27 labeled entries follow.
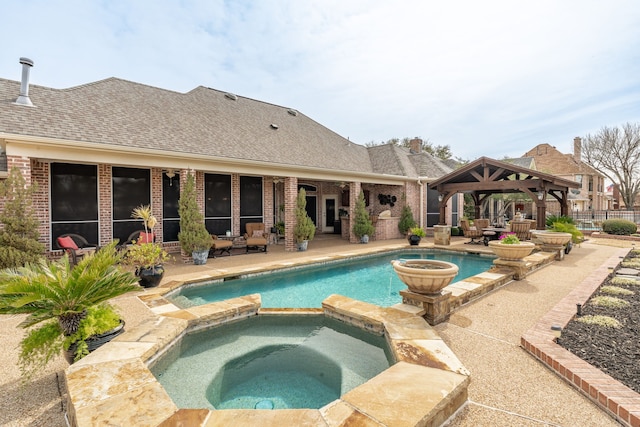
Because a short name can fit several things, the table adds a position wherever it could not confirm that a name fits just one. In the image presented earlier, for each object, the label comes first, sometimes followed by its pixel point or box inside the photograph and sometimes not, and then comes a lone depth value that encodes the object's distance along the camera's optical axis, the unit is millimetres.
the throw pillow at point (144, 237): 8331
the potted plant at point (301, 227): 10984
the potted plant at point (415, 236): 12695
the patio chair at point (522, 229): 12344
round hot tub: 2965
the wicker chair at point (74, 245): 7164
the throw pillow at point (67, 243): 7344
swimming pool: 6188
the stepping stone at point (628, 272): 7269
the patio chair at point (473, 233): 13310
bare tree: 25812
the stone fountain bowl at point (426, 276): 4160
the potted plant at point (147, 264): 6086
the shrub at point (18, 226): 5641
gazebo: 11369
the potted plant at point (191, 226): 8422
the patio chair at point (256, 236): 10500
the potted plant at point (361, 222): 13258
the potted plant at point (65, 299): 2682
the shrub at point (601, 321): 4114
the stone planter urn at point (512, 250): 6859
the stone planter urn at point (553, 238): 9164
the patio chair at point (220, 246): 9654
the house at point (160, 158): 7543
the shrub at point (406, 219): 14977
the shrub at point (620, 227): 15883
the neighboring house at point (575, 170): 31234
